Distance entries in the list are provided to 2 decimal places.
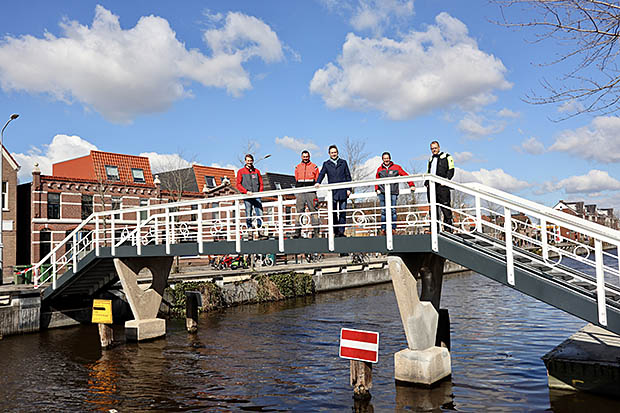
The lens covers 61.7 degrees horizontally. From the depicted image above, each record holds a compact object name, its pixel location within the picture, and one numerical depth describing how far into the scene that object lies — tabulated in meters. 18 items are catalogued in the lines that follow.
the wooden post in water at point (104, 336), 14.26
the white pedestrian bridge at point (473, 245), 7.06
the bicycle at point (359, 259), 35.12
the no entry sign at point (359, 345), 8.60
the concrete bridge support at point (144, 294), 14.94
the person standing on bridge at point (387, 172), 10.65
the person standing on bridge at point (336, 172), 10.73
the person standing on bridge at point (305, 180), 11.21
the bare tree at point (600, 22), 6.23
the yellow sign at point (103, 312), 13.99
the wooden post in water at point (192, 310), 16.47
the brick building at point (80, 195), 30.16
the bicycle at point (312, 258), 36.40
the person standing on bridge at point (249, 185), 12.29
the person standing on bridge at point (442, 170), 9.52
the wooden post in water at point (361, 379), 9.13
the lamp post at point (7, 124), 20.08
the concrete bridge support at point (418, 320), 9.42
